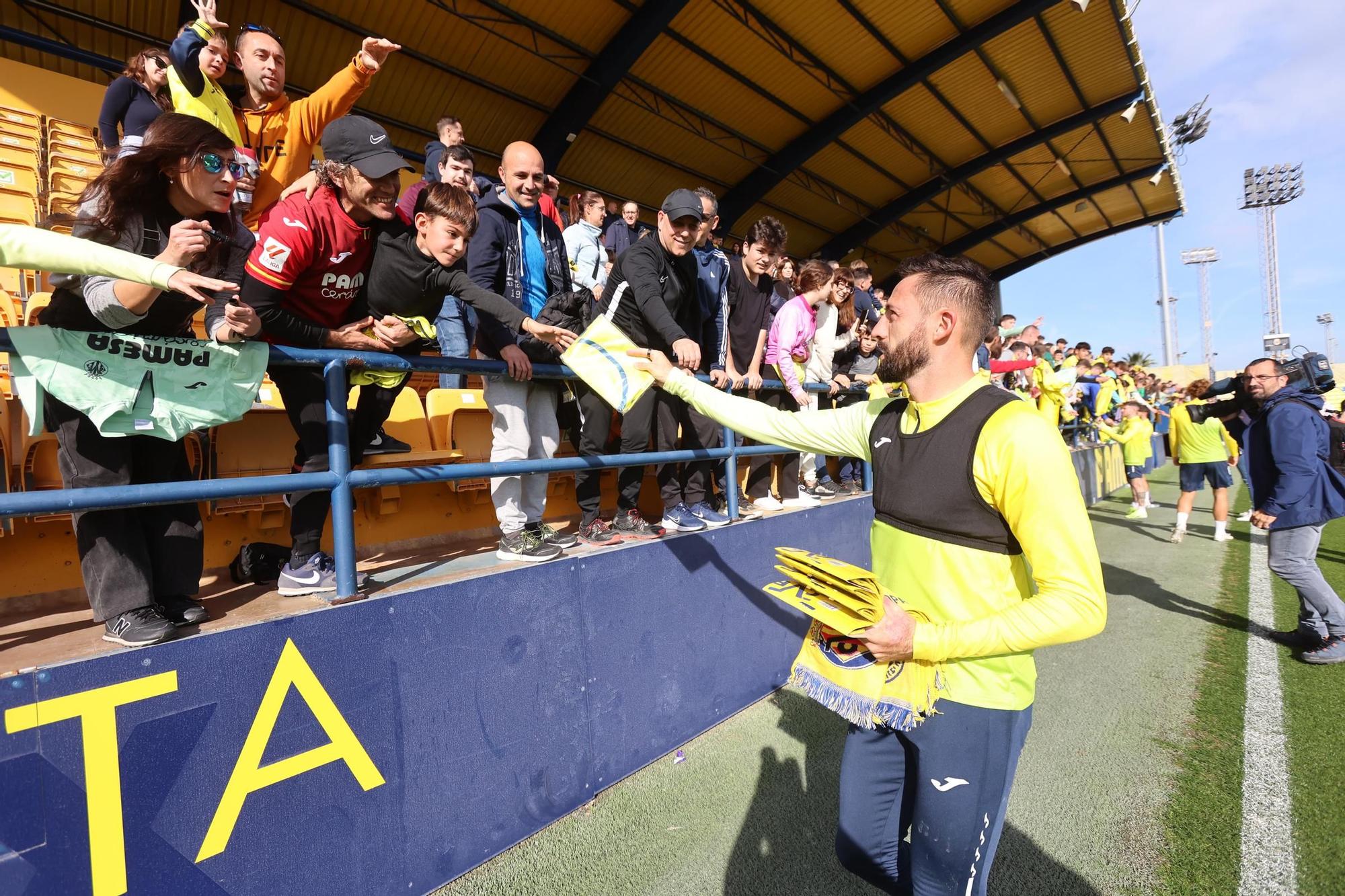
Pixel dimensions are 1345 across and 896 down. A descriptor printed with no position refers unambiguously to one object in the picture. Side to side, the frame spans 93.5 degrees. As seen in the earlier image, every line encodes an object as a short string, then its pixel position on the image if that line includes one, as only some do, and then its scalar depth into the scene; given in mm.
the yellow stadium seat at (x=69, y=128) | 6082
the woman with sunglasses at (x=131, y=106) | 3227
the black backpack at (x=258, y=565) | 2711
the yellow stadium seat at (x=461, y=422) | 4457
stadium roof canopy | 8555
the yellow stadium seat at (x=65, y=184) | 5547
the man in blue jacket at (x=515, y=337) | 2910
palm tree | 62656
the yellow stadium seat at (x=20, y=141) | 5363
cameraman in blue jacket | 4438
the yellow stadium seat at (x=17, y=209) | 5086
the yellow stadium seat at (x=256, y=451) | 3145
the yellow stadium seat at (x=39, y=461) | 2639
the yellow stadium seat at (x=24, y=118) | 5680
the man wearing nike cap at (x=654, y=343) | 3342
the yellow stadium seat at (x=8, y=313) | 3404
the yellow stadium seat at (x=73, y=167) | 5746
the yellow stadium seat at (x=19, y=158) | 5305
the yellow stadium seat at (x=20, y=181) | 5180
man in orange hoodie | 3559
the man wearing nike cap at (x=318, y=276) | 2342
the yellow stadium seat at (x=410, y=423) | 4305
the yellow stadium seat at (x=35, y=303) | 2982
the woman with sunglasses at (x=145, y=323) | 1773
